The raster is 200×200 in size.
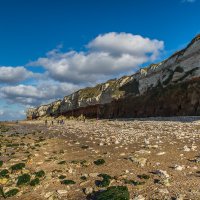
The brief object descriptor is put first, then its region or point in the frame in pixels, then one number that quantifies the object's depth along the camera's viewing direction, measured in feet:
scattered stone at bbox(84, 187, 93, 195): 35.14
